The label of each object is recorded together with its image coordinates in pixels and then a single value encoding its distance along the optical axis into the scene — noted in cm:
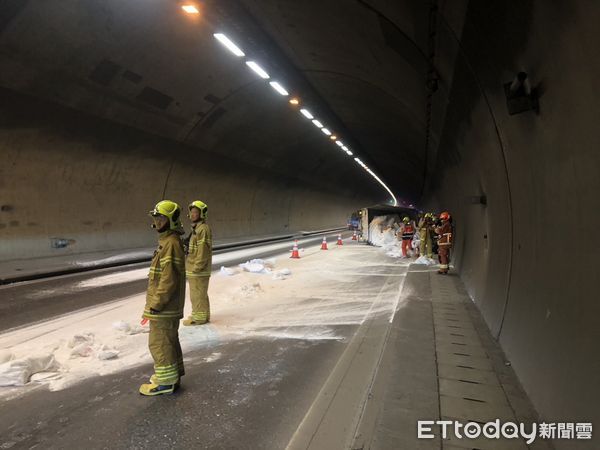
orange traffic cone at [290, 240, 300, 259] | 1571
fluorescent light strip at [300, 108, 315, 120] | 1564
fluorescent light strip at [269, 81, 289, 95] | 1265
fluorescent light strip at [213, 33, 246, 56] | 1000
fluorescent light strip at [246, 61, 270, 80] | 1145
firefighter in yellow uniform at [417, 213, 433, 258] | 1430
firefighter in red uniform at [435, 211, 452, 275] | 1127
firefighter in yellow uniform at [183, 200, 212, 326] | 623
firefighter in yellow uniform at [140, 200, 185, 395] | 389
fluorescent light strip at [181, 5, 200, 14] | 909
